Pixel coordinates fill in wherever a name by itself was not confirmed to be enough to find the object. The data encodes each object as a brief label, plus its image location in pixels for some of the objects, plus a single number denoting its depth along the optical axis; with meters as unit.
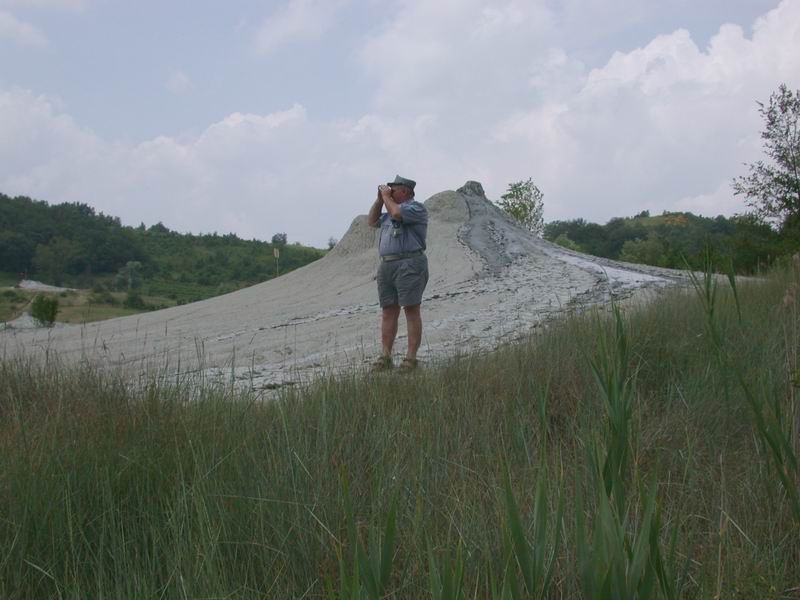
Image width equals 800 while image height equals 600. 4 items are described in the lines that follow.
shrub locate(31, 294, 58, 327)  17.16
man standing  5.86
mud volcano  8.06
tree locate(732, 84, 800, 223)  19.36
